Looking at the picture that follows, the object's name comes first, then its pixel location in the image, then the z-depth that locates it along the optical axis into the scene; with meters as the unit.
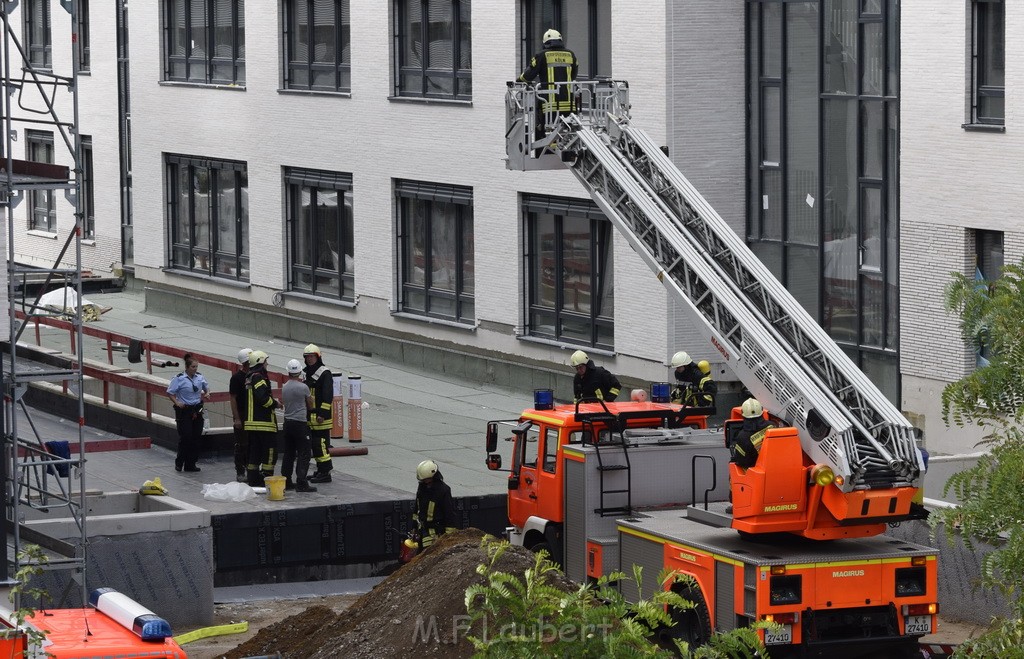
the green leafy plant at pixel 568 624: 7.06
